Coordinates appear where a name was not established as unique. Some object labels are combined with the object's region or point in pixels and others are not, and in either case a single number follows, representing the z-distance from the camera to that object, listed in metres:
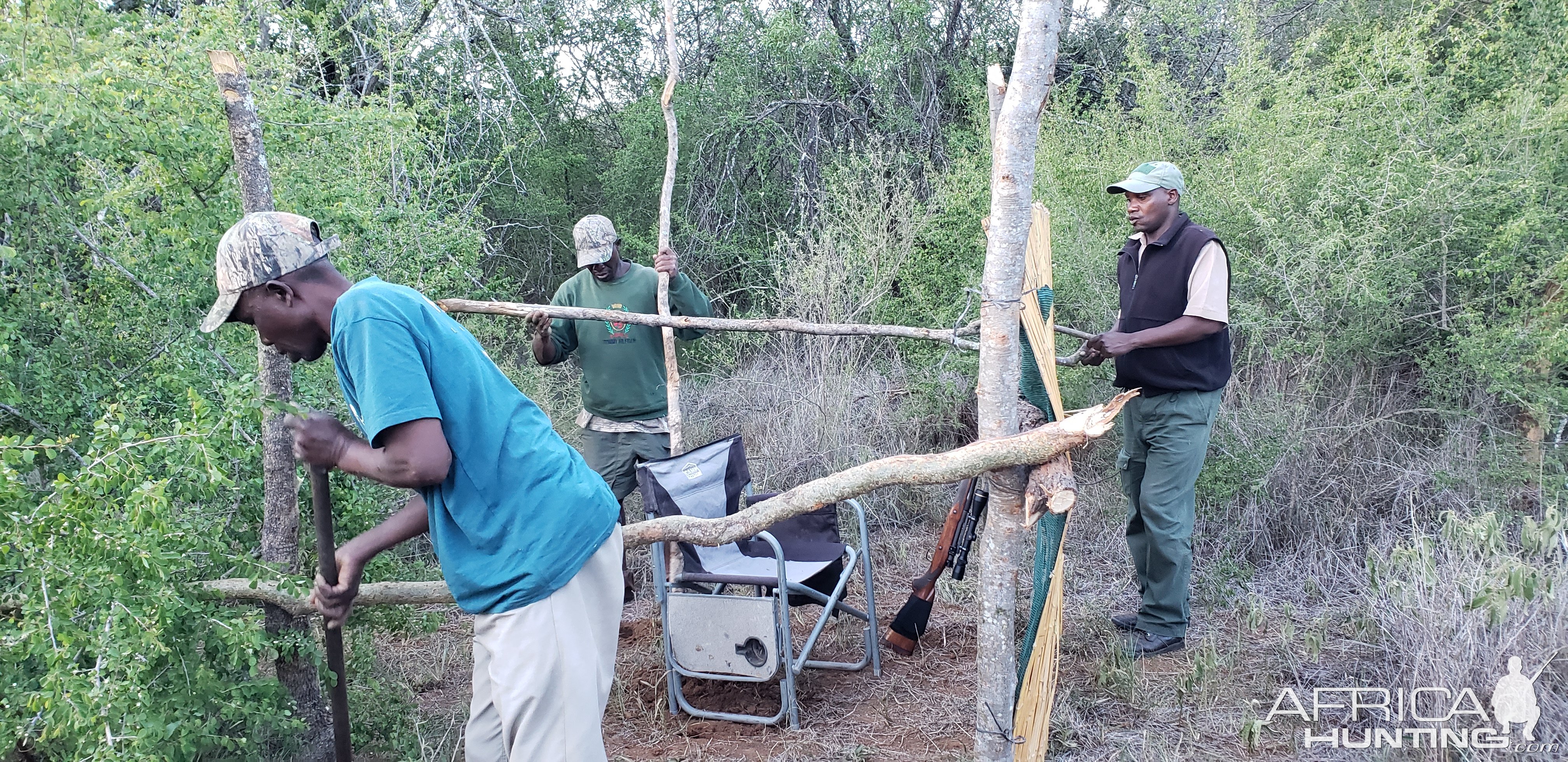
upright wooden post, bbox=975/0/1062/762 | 2.67
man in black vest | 3.71
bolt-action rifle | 3.92
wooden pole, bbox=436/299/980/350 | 3.80
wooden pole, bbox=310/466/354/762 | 2.31
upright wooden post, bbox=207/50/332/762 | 2.68
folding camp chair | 3.54
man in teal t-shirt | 1.95
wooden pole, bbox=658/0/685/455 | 4.71
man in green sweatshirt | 4.72
